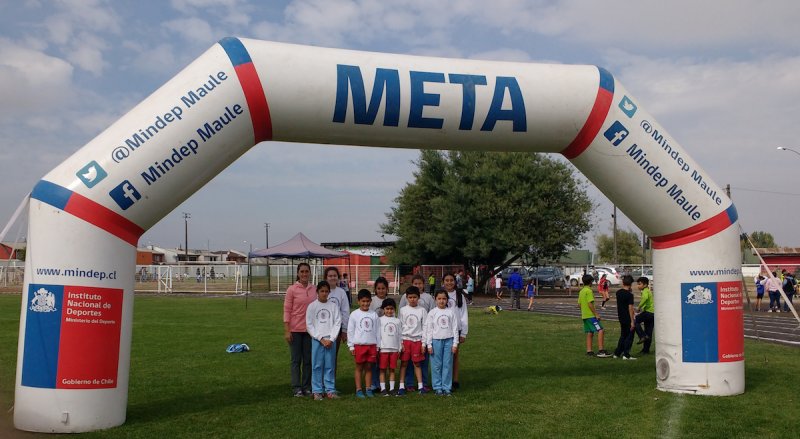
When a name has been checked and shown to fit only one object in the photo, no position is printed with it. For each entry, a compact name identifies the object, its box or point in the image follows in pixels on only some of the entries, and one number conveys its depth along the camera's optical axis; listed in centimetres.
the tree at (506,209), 3422
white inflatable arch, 641
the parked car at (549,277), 3809
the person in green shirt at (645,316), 1197
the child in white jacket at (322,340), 820
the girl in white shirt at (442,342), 844
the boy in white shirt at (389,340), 841
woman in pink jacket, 847
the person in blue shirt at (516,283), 2459
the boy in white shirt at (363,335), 830
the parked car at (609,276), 3891
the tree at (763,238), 10900
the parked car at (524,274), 3689
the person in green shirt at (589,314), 1159
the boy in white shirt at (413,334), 853
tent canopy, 2628
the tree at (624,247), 7100
